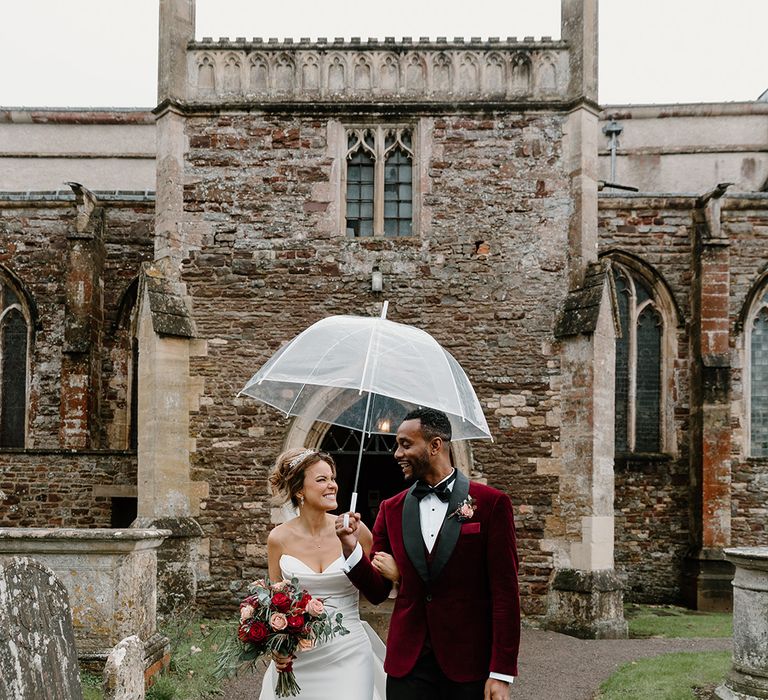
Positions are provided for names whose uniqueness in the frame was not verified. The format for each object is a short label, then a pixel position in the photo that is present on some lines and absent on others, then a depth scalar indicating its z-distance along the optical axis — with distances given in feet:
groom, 12.20
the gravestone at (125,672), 14.17
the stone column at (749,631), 21.53
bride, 14.52
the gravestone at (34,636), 10.00
